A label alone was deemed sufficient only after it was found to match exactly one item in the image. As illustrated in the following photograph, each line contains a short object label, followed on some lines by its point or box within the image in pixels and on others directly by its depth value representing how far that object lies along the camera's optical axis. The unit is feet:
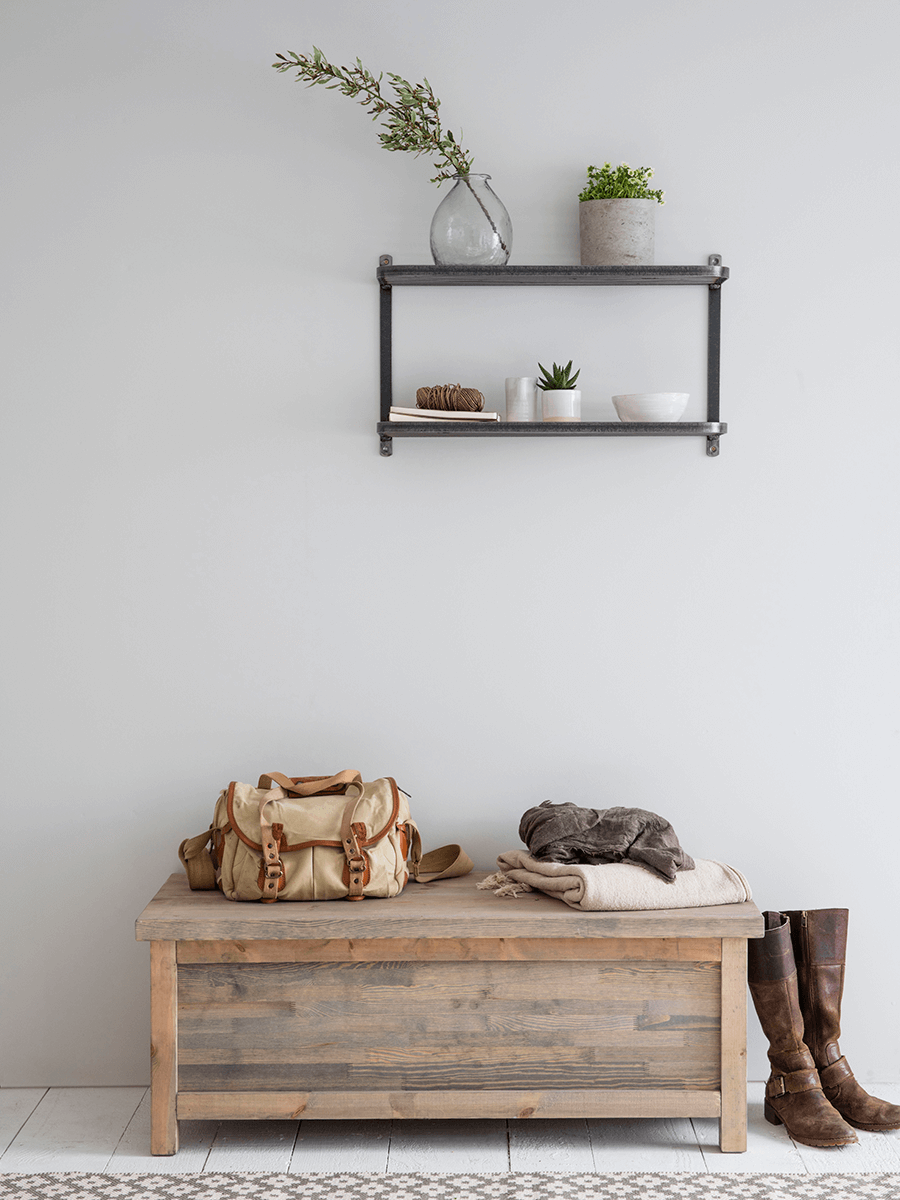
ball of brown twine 7.38
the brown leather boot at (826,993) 7.15
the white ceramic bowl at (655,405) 7.36
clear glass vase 7.39
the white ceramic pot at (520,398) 7.51
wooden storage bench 6.64
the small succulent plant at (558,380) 7.50
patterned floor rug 6.24
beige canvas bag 6.79
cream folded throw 6.65
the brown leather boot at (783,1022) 6.97
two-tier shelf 7.39
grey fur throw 6.95
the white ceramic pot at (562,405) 7.45
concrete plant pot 7.48
